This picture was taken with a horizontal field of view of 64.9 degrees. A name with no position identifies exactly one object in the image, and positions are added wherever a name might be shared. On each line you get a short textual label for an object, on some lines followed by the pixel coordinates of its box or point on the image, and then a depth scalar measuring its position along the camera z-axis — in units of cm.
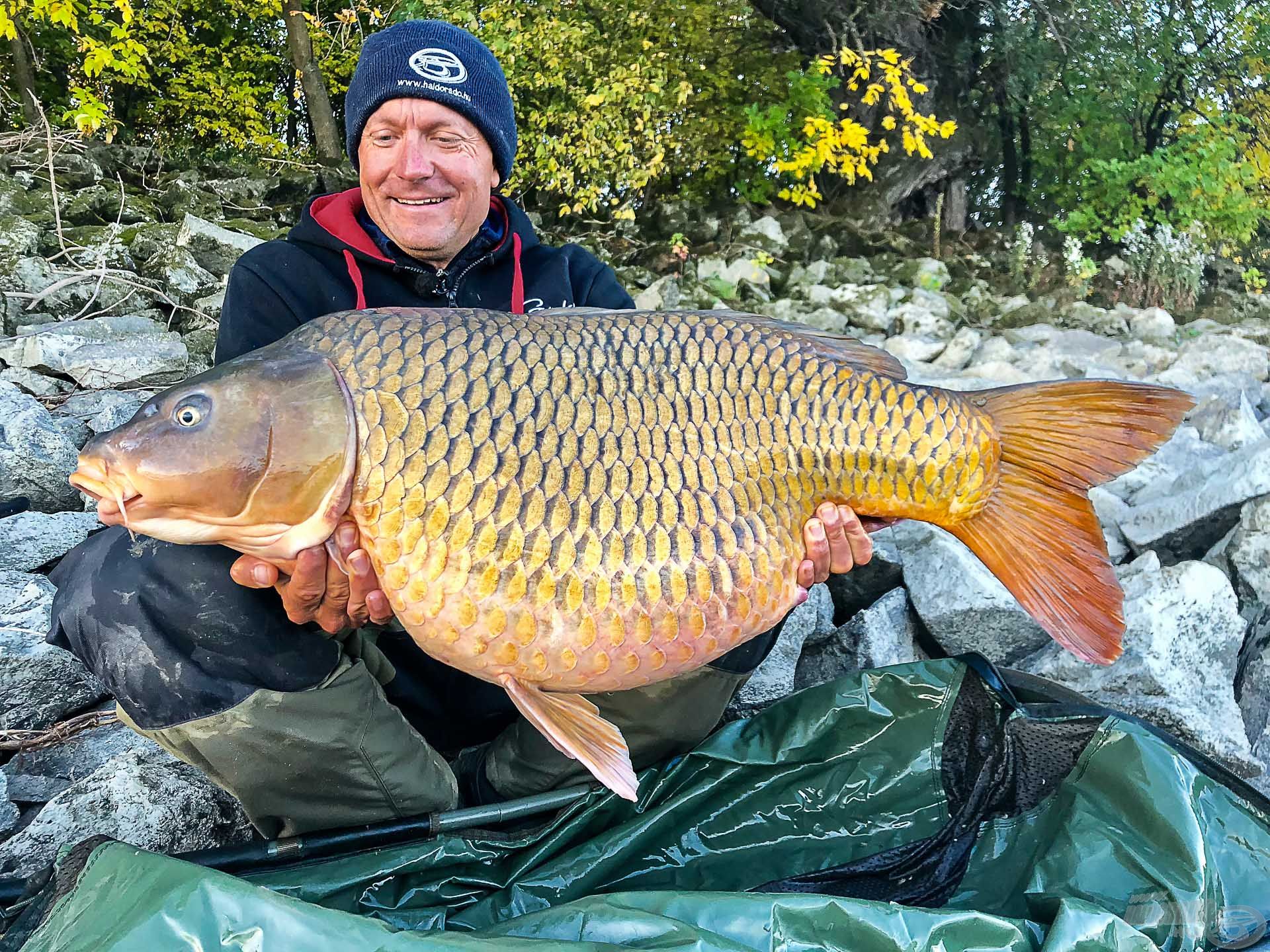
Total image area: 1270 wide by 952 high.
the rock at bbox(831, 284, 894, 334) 490
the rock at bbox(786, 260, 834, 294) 566
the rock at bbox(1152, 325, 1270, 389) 389
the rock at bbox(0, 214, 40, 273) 372
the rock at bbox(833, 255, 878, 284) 592
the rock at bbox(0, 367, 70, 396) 267
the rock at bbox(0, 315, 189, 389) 275
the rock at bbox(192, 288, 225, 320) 353
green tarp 90
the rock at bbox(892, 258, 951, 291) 590
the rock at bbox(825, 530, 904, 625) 206
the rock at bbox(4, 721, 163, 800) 156
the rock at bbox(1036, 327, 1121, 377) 395
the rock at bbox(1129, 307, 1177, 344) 496
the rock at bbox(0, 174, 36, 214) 421
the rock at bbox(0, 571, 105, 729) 163
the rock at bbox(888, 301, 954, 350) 474
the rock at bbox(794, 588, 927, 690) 189
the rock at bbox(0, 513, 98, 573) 191
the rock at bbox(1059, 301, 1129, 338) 518
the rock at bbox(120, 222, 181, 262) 403
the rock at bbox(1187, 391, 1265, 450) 287
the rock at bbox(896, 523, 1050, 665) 193
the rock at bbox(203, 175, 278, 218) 550
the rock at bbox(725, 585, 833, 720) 182
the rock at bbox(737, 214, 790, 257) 626
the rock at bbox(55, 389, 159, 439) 234
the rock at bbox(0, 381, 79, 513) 214
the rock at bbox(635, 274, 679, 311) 474
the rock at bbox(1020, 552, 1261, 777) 169
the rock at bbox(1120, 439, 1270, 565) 217
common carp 108
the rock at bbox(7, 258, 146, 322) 353
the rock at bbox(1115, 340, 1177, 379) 402
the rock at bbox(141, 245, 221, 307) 370
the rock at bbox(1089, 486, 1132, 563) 231
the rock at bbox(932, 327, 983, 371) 413
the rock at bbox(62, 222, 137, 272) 380
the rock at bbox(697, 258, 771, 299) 527
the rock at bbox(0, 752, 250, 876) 134
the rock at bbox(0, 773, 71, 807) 152
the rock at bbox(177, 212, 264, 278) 406
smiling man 121
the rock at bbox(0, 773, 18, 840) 140
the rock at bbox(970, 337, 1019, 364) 411
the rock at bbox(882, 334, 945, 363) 430
